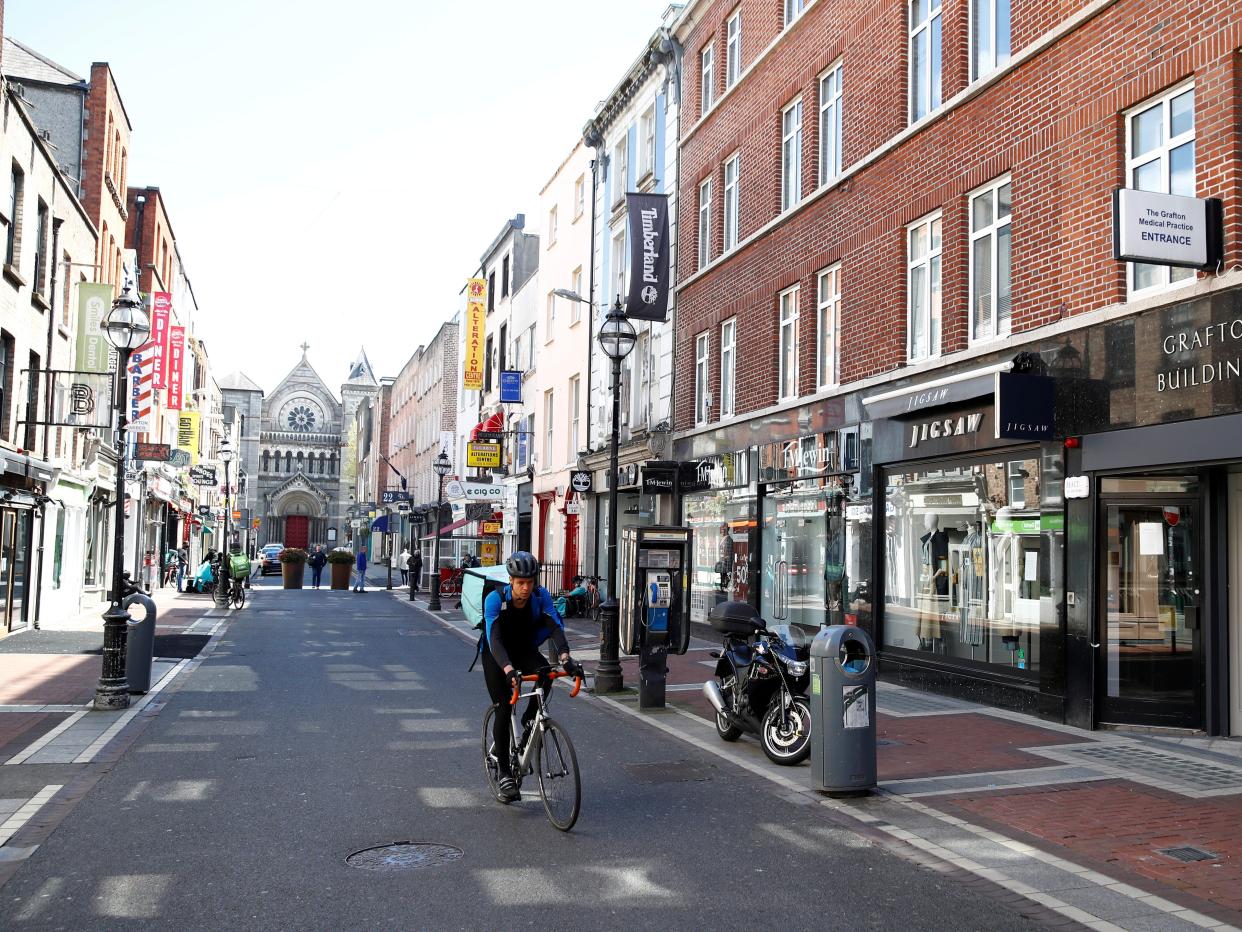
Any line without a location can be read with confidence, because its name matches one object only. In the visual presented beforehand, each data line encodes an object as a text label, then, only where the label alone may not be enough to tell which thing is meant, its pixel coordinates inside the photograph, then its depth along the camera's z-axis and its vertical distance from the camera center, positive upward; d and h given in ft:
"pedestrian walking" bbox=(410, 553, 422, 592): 125.12 -3.80
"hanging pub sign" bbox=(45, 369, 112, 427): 71.56 +8.53
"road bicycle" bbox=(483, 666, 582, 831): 21.54 -4.45
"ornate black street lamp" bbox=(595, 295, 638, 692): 42.83 -0.59
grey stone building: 312.71 +22.94
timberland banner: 73.10 +18.28
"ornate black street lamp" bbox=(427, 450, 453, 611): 98.61 -3.01
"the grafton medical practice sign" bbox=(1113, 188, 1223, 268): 29.68 +8.61
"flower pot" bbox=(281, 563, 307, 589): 143.54 -5.24
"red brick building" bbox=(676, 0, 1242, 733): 32.40 +7.08
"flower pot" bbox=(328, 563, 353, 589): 143.13 -5.37
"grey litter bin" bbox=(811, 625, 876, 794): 25.04 -3.88
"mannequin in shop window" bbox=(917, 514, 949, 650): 43.39 -1.44
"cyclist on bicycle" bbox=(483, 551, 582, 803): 22.89 -2.03
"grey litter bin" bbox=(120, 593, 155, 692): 39.78 -4.26
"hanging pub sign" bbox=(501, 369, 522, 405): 117.29 +15.87
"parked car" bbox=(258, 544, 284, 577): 197.88 -5.29
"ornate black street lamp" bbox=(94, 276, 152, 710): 37.17 +0.12
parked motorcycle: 28.73 -3.92
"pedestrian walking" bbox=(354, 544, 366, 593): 133.28 -4.35
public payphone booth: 38.60 -2.19
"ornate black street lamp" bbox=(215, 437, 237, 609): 93.25 -4.51
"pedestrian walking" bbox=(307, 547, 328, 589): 144.25 -4.12
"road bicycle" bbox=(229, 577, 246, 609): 92.78 -5.07
